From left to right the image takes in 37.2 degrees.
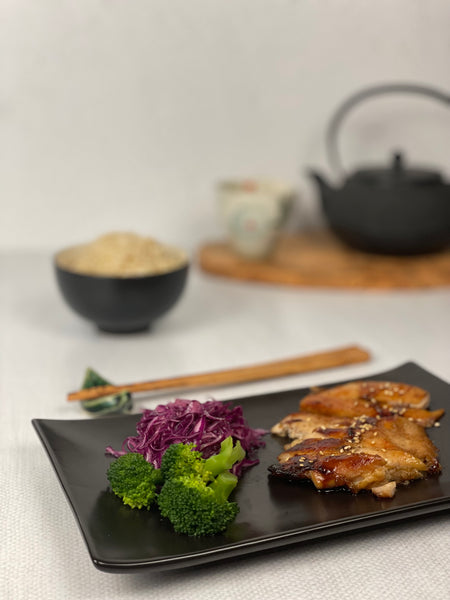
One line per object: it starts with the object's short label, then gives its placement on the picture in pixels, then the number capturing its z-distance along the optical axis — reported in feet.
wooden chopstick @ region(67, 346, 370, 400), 1.38
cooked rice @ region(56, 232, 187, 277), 1.70
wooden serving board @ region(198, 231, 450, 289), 2.17
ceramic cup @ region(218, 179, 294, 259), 2.22
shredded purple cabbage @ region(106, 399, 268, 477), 1.08
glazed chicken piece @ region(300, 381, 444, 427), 1.23
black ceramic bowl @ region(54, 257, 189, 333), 1.66
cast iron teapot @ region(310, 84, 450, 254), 2.20
